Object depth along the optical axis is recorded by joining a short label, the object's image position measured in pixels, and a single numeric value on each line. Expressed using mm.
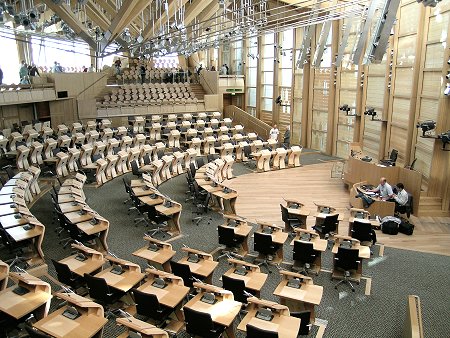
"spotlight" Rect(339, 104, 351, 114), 17742
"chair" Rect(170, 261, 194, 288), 7070
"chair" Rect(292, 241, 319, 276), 8164
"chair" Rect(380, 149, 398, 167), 13607
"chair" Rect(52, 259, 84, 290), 6793
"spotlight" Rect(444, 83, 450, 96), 11475
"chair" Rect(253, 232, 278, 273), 8609
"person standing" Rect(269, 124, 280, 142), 20319
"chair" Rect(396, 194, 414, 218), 11727
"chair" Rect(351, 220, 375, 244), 9445
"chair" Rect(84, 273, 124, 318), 6293
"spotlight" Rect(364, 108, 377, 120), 16141
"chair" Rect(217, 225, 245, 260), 8945
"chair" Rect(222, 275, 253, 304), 6648
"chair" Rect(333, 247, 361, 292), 7888
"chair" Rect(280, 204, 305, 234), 10442
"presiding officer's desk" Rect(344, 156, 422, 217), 12219
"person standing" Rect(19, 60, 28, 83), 18491
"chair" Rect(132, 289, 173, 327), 6016
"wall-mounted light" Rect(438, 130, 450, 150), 11344
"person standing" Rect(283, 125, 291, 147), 19641
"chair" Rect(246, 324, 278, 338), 5152
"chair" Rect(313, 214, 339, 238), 9754
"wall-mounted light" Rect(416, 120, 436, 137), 11994
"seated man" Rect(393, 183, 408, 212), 11719
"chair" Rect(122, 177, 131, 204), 11188
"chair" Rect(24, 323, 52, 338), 4843
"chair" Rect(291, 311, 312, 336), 5909
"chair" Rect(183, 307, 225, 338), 5590
